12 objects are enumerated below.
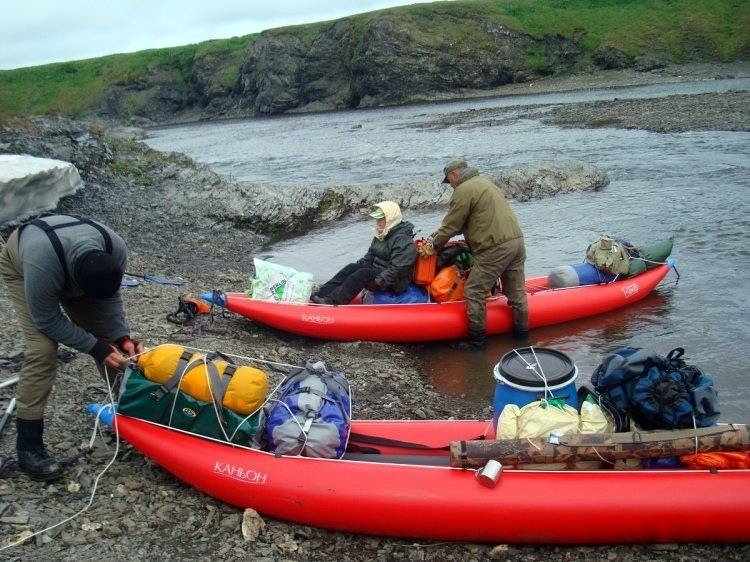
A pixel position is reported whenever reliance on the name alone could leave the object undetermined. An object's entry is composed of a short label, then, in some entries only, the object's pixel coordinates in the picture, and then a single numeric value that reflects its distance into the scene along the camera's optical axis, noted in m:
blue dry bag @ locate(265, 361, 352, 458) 5.04
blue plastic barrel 4.98
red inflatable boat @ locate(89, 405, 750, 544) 4.50
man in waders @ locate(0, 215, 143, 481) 4.47
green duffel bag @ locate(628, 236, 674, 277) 10.65
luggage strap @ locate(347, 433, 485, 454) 5.39
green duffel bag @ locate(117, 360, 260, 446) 5.13
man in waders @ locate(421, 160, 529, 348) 8.73
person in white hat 9.14
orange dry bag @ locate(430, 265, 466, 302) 9.43
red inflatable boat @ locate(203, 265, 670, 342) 9.21
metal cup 4.60
